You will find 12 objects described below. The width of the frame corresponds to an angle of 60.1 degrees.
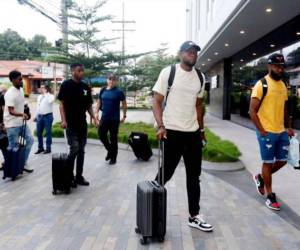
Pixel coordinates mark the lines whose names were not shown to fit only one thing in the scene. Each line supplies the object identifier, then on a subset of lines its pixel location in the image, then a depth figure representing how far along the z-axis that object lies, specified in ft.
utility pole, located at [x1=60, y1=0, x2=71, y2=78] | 28.61
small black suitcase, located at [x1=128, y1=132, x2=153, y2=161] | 17.24
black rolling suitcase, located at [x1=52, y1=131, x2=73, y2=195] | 11.61
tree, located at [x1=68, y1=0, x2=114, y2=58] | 28.56
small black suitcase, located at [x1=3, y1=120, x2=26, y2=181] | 13.44
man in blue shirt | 16.32
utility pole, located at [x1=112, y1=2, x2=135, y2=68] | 105.82
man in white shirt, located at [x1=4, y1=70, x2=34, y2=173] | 13.50
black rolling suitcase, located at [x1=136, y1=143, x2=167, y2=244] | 7.77
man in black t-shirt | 12.08
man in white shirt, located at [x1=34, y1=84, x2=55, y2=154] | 19.19
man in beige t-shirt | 8.36
